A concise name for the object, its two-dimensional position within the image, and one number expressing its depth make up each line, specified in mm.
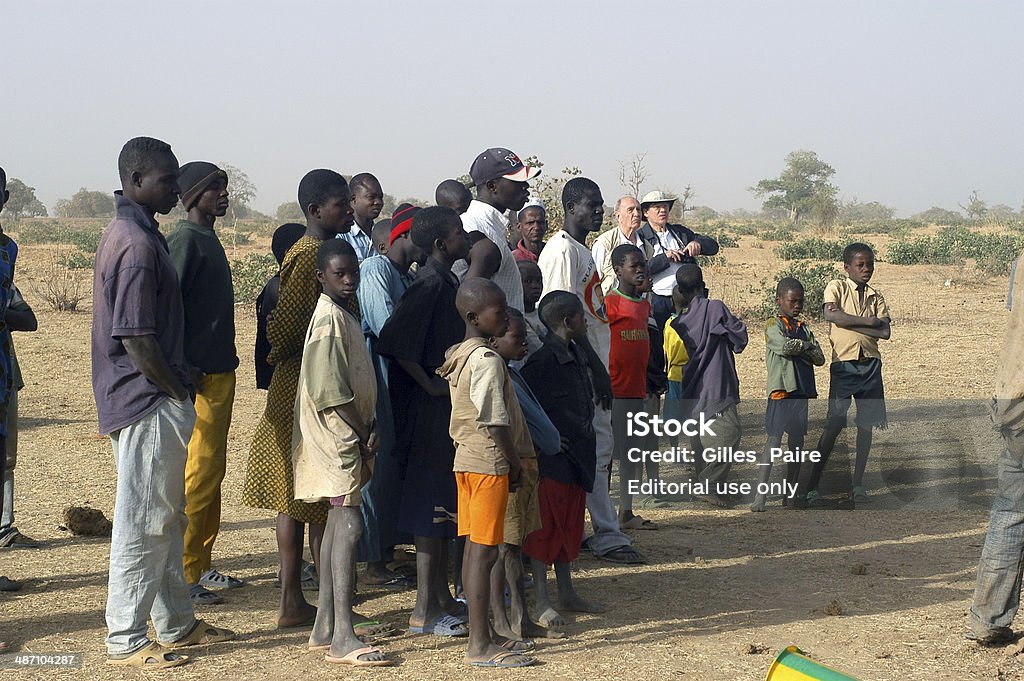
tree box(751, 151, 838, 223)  68000
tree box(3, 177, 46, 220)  58469
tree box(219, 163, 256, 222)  71875
